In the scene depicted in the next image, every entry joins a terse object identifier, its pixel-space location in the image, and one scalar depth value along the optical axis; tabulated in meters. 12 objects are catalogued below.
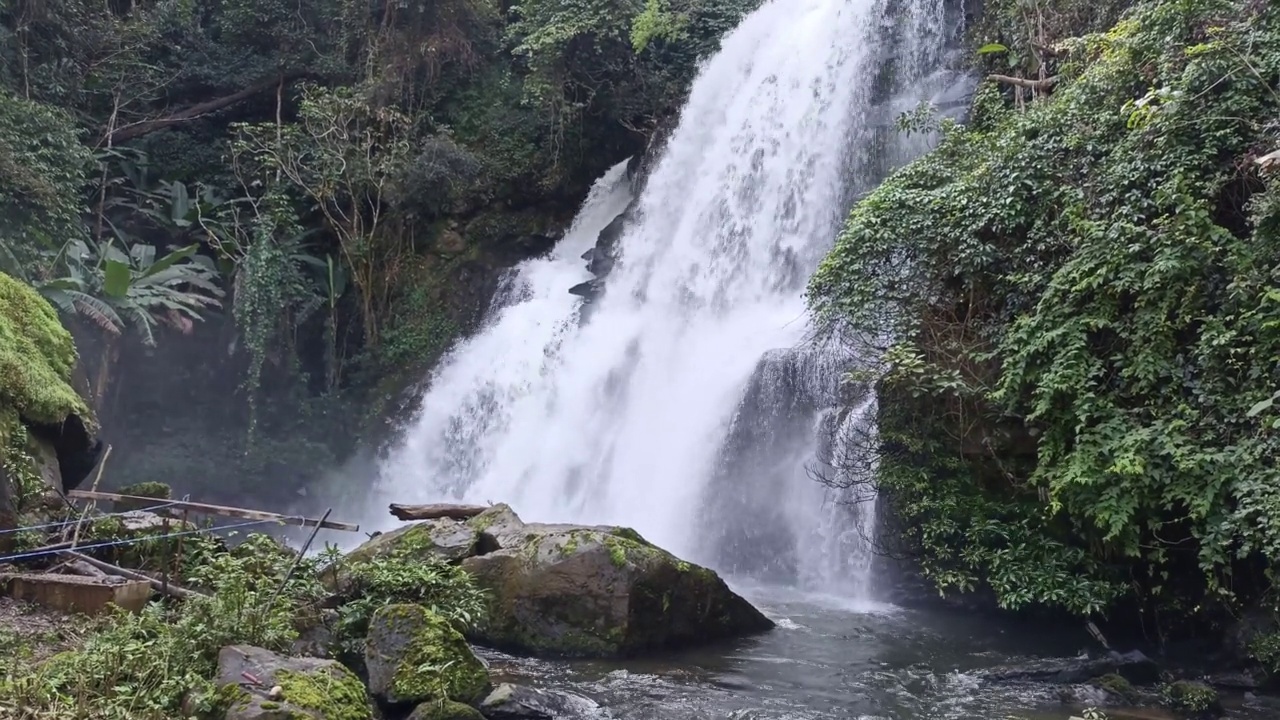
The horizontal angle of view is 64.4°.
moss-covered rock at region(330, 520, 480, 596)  8.55
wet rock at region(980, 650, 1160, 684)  7.63
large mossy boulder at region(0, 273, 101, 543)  8.40
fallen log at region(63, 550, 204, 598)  6.89
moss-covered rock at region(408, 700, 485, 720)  5.70
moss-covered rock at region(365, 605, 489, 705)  5.90
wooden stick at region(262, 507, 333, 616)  6.14
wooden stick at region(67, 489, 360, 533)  7.30
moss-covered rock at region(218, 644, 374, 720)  4.84
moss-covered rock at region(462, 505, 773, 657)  8.17
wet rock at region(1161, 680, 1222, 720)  6.86
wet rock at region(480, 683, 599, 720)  6.16
